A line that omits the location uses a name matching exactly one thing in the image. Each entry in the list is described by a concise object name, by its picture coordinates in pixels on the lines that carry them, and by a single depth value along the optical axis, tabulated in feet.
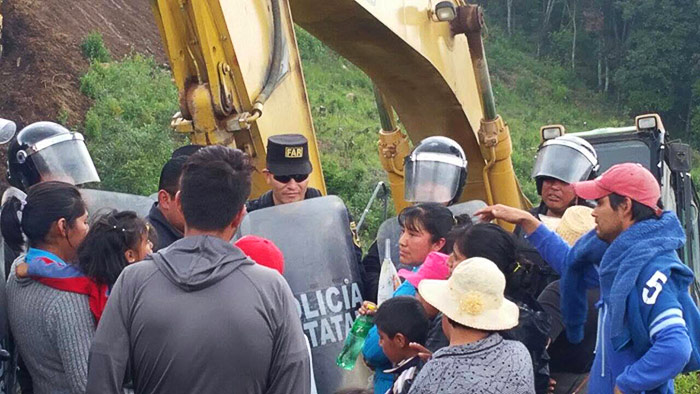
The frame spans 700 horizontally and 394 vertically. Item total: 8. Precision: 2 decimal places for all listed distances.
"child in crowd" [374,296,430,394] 13.96
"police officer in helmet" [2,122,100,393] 17.85
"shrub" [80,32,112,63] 82.02
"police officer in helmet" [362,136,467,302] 19.49
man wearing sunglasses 17.48
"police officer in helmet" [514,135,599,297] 20.07
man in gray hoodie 10.50
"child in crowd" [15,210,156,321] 13.23
